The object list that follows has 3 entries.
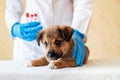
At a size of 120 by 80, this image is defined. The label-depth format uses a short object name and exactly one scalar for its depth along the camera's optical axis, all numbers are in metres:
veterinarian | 1.23
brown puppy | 1.02
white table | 0.96
